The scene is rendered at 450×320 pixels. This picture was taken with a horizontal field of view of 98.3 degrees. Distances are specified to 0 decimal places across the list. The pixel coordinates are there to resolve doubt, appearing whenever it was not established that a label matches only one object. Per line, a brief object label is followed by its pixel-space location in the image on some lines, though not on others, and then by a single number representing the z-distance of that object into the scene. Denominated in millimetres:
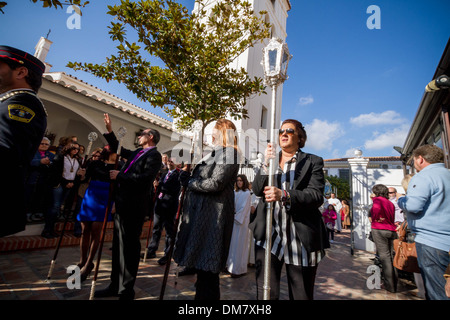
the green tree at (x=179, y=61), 4156
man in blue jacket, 2156
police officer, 1345
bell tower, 12367
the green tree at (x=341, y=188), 24797
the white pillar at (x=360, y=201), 7590
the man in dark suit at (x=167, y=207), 4594
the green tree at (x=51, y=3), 2076
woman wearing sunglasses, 1710
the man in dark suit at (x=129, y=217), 2492
